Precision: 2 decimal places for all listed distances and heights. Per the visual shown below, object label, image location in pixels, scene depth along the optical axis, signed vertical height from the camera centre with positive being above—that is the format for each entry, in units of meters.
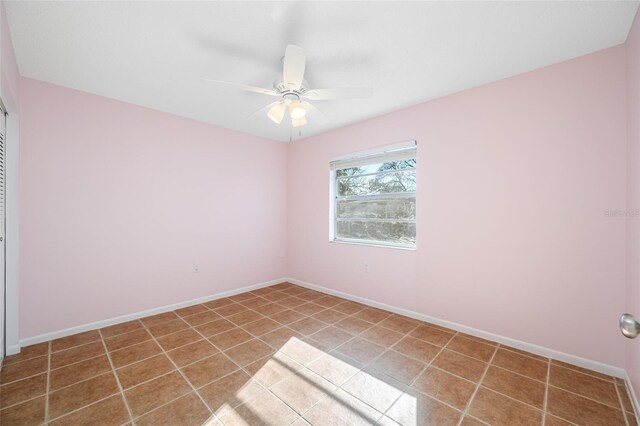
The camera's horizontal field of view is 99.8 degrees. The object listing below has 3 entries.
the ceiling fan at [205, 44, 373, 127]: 1.76 +0.96
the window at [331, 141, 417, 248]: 3.33 +0.23
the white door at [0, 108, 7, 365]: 2.17 -0.25
